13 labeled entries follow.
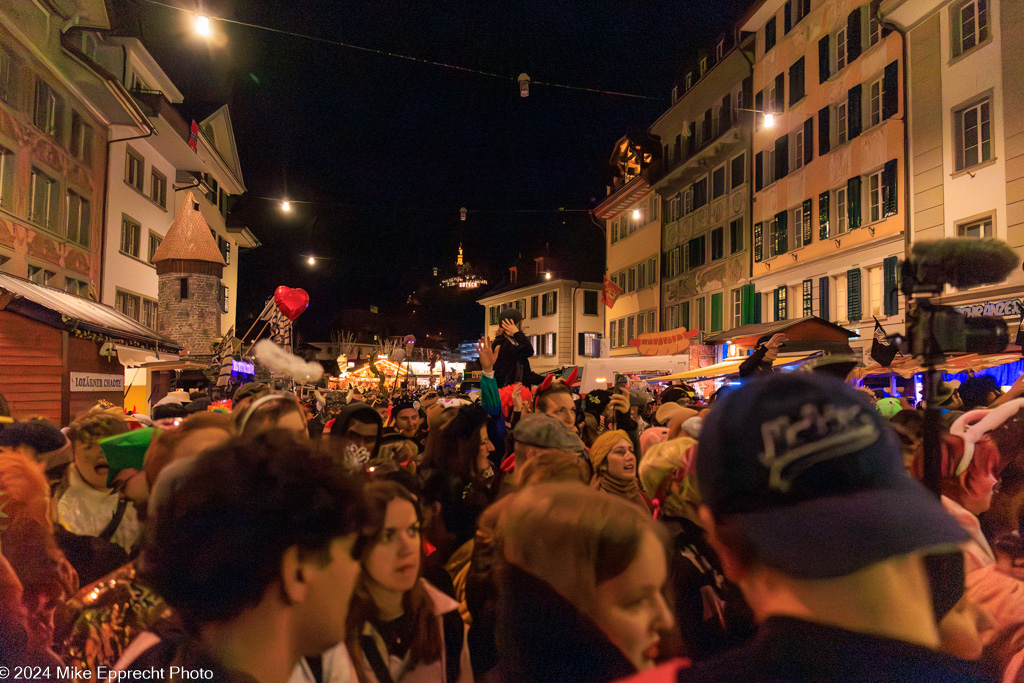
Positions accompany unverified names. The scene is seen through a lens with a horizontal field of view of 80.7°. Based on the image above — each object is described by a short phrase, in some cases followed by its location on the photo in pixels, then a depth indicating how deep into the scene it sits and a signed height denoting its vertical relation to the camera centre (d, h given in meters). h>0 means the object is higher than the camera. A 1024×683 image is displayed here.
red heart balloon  11.84 +1.18
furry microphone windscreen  2.74 +0.49
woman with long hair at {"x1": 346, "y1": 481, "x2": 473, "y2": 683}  1.75 -0.79
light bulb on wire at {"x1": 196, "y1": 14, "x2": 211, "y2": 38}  9.87 +5.59
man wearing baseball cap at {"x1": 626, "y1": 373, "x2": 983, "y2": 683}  0.99 -0.29
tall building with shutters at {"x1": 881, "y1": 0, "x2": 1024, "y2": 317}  12.09 +5.36
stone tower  20.64 +2.87
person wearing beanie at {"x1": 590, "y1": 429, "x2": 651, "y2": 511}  3.37 -0.59
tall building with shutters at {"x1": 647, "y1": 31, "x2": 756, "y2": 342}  23.64 +7.42
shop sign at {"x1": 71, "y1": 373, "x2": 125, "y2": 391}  10.66 -0.45
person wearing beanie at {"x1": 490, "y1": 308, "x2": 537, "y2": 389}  5.69 +0.13
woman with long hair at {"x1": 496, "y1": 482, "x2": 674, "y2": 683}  1.49 -0.59
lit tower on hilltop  35.27 +4.98
